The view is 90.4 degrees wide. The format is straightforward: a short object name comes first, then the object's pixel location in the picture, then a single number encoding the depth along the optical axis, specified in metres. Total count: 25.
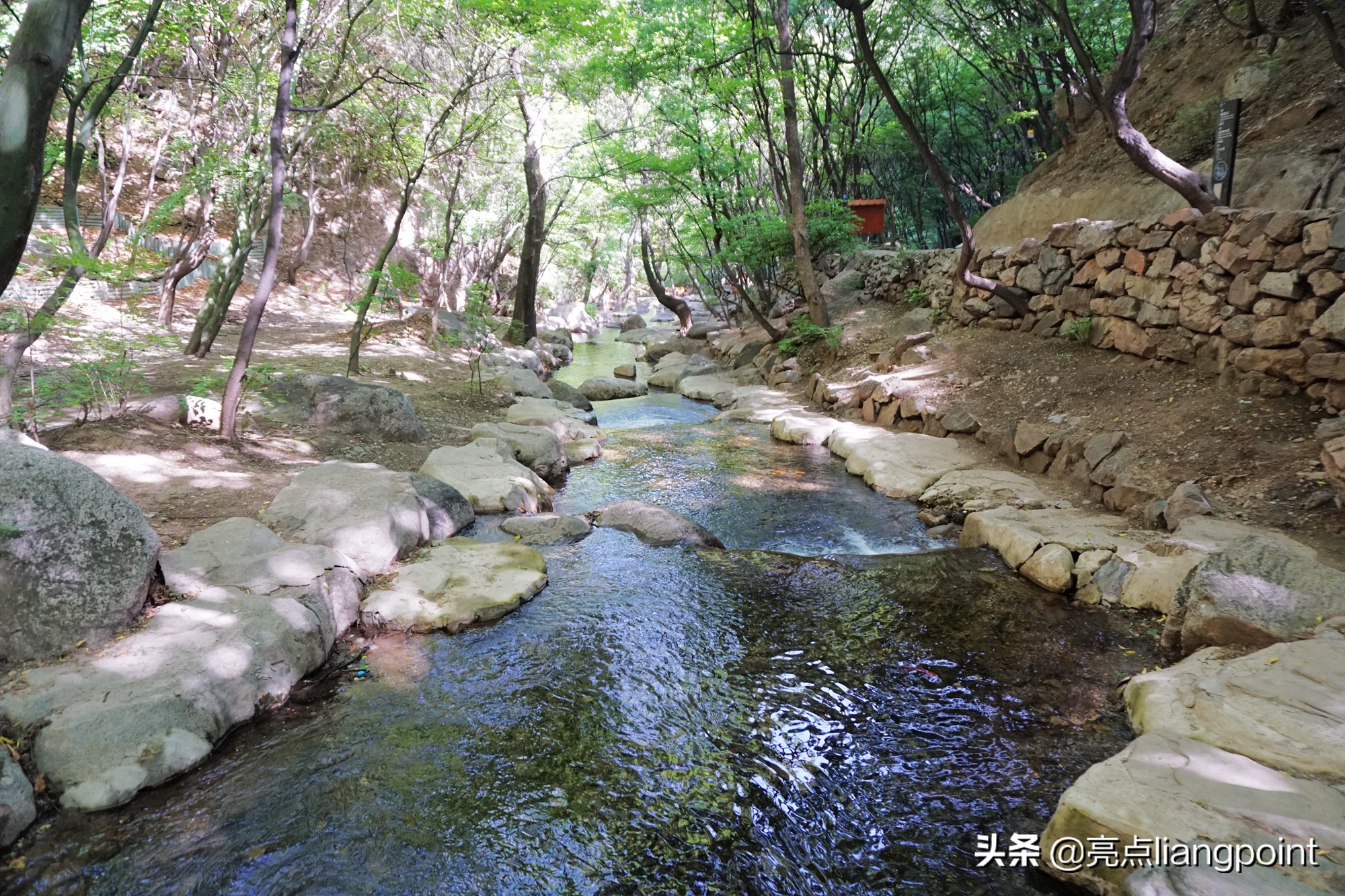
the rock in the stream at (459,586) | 4.38
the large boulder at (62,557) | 3.11
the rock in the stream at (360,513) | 4.79
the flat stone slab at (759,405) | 11.33
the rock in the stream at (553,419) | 9.52
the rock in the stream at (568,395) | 12.27
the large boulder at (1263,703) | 2.67
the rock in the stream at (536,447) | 7.90
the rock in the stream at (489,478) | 6.45
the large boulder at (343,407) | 7.33
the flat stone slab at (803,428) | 9.55
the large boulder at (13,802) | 2.50
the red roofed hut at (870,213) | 15.82
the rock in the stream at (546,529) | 5.92
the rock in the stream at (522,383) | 11.45
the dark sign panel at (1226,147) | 6.64
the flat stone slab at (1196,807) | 2.27
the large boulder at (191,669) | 2.78
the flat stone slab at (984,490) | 6.30
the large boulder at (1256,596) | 3.50
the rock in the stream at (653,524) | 5.99
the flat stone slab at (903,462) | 7.31
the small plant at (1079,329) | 8.00
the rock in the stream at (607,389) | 14.02
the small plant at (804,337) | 12.45
